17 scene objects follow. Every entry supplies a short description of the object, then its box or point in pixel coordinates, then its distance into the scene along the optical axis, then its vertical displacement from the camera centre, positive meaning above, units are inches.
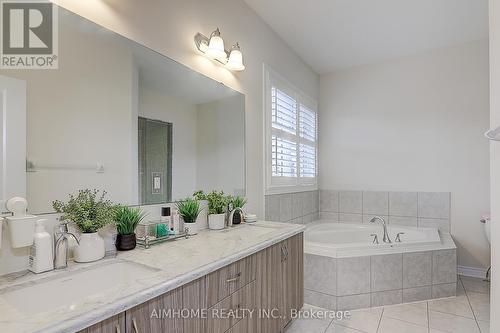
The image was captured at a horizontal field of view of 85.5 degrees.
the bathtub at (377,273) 95.7 -38.3
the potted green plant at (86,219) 45.9 -8.5
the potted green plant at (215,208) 76.7 -11.3
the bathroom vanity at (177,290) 31.0 -17.8
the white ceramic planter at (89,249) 45.8 -13.4
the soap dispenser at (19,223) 39.1 -7.7
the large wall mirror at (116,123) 45.9 +10.2
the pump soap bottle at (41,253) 40.9 -12.5
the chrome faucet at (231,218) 81.5 -14.6
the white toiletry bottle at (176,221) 65.4 -12.4
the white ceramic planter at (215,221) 76.6 -14.7
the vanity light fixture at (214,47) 76.9 +35.8
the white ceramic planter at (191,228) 67.9 -14.6
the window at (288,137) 110.6 +15.3
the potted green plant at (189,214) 68.3 -11.2
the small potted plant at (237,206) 83.5 -11.4
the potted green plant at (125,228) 53.1 -11.5
